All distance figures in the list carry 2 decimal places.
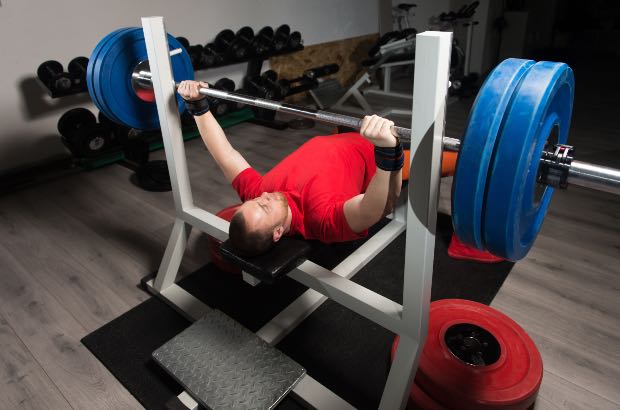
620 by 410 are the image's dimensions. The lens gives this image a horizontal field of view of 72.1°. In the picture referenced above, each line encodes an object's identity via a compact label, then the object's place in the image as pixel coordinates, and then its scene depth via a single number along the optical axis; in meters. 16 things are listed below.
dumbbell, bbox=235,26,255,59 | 3.30
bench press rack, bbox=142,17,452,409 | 0.80
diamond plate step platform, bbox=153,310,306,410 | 1.13
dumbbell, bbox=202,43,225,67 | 3.06
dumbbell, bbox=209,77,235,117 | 3.14
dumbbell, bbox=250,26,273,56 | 3.36
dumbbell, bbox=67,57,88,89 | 2.50
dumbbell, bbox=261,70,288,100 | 3.28
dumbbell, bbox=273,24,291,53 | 3.50
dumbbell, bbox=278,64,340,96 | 3.44
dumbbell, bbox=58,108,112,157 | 2.53
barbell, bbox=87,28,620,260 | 0.66
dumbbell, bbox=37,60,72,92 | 2.43
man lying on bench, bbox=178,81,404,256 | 1.01
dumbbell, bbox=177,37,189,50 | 2.86
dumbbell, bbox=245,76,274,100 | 3.21
